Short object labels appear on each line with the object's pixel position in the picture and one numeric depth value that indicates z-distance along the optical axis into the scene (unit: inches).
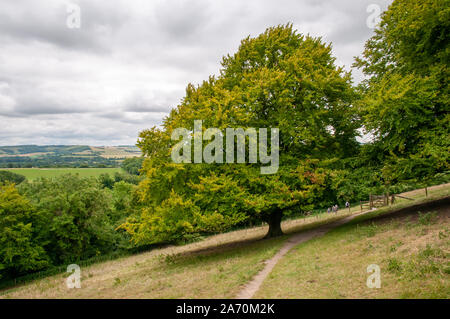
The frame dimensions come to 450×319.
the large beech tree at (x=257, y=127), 591.2
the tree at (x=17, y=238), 1119.0
